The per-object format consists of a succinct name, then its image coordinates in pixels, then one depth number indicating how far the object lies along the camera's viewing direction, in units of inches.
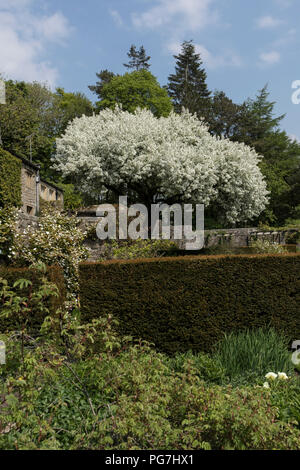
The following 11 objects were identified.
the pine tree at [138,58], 1592.0
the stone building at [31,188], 783.7
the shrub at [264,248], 484.8
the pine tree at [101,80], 1629.2
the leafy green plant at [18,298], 133.7
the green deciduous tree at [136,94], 1228.5
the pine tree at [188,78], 1583.4
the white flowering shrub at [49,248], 330.3
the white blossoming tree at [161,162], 733.9
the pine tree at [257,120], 1497.3
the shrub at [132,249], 369.6
